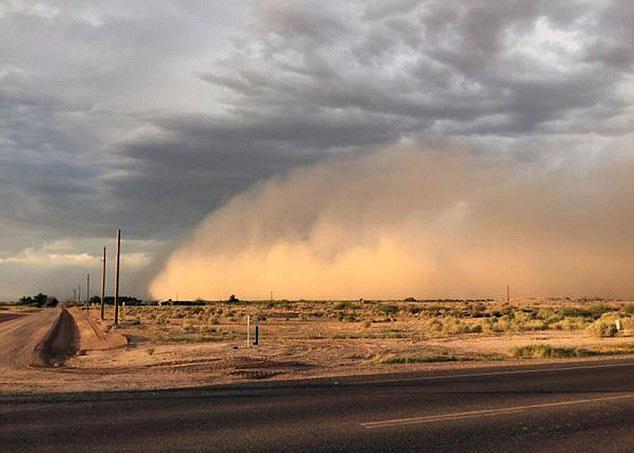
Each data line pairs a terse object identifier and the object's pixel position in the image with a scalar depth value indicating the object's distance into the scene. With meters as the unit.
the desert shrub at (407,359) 24.90
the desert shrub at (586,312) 71.44
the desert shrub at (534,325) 52.03
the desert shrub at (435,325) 51.03
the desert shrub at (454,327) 49.06
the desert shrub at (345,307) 118.60
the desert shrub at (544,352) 27.34
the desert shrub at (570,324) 52.44
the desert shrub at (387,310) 97.75
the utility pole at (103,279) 85.69
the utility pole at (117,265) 68.06
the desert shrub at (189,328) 49.88
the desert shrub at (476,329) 49.41
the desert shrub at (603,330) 41.00
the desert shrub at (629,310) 69.17
